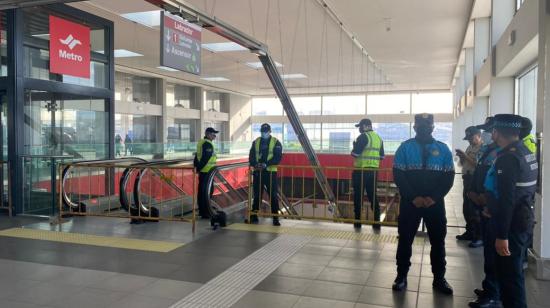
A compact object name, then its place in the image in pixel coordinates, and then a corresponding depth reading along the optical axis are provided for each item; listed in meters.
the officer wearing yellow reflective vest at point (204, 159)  7.20
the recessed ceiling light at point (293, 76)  22.19
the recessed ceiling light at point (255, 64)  18.81
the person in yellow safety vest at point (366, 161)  6.62
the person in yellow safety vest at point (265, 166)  6.88
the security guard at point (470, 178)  5.64
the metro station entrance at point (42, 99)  7.55
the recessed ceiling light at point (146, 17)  11.39
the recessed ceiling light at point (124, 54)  16.61
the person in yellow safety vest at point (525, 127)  3.67
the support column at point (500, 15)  9.53
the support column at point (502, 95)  9.01
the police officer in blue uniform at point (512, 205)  3.13
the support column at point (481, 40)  11.85
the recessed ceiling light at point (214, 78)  23.44
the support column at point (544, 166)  4.41
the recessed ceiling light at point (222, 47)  14.91
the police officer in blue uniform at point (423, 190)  3.94
